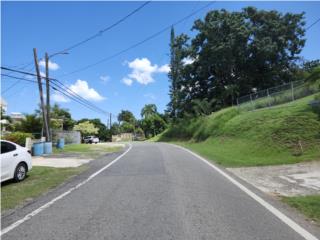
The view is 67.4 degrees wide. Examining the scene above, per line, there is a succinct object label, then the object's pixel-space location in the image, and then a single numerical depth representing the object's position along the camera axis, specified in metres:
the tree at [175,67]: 35.58
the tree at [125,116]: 77.51
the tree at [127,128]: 68.49
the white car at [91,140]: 38.63
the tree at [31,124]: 25.49
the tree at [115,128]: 73.34
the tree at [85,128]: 51.74
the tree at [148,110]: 63.65
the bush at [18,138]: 18.37
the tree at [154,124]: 59.98
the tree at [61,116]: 32.95
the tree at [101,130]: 64.72
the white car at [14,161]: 7.30
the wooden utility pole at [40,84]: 17.81
